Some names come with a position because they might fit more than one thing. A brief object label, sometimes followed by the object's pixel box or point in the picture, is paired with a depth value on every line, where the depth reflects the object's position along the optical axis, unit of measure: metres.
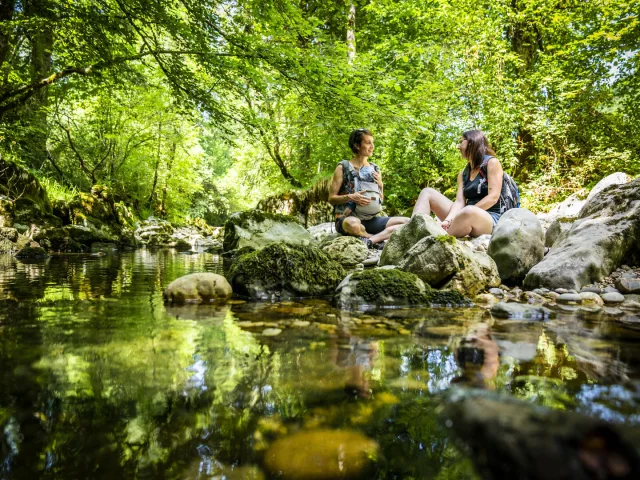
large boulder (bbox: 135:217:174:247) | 14.34
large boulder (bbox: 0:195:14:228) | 8.33
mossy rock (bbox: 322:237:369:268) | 5.29
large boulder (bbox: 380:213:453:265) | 4.33
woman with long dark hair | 4.78
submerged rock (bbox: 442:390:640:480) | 0.50
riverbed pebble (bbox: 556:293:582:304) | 3.04
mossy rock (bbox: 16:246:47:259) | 7.30
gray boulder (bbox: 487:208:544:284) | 3.96
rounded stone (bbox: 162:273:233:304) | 3.34
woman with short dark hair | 5.75
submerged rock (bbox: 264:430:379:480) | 1.00
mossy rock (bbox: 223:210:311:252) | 7.57
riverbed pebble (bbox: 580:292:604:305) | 2.99
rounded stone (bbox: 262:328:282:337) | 2.29
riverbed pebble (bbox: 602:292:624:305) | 2.96
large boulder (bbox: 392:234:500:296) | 3.56
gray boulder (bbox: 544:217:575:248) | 4.77
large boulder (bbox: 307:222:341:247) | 6.87
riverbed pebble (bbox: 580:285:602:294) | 3.20
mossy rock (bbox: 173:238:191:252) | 13.21
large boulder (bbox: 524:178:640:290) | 3.38
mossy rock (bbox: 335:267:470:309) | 3.19
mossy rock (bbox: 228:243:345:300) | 3.69
